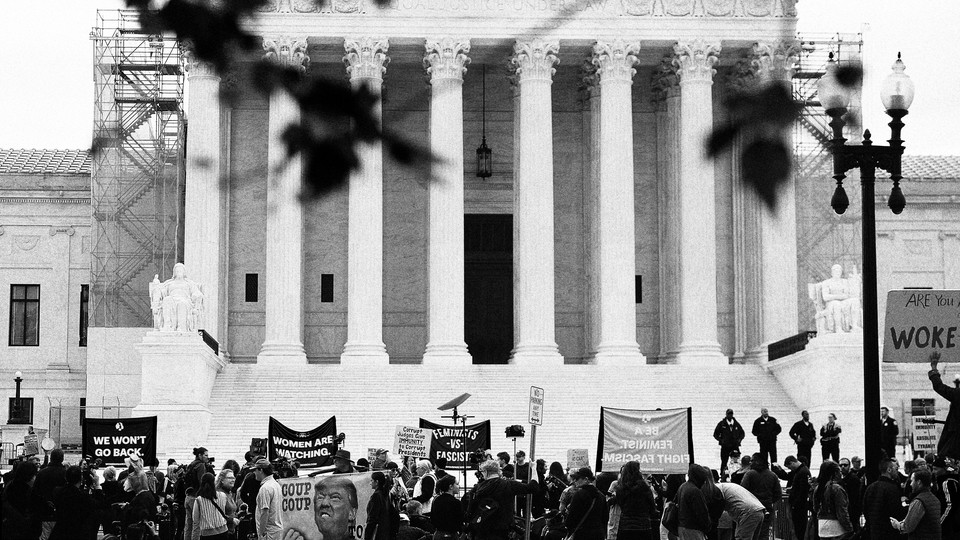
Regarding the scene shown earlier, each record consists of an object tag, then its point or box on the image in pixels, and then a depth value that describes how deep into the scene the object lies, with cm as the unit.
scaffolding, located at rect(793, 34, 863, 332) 5566
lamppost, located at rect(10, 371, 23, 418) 5659
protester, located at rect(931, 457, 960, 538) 1980
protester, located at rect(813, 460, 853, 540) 2122
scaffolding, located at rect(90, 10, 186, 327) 5319
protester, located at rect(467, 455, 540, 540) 1856
